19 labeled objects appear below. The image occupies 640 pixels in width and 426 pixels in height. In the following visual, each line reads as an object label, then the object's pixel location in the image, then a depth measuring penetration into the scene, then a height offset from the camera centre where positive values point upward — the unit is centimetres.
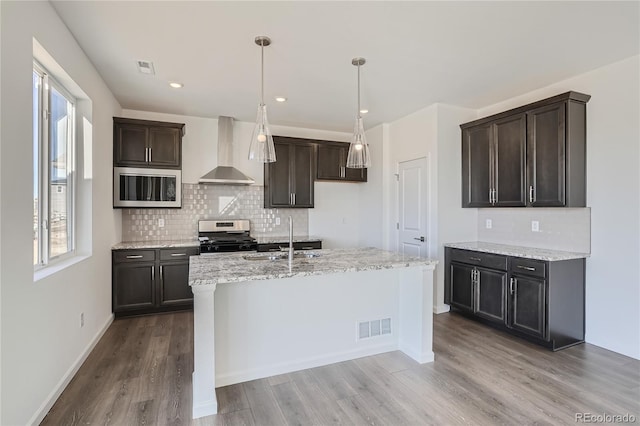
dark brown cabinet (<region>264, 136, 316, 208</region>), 503 +57
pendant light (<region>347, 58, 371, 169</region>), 291 +55
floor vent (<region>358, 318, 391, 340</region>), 300 -106
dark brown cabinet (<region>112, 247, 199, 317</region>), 400 -84
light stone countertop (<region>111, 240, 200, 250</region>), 401 -40
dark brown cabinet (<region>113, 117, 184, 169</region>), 416 +89
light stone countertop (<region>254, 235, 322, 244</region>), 475 -40
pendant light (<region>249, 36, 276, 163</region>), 256 +56
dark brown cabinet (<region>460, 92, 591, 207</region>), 323 +61
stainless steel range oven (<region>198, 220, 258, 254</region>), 437 -35
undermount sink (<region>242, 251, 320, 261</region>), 289 -39
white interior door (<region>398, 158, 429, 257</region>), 450 +7
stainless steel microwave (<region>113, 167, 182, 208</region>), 415 +32
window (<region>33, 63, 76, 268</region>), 232 +34
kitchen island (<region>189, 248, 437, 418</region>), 223 -83
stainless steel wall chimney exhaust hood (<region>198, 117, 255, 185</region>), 477 +83
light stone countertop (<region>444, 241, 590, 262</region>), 319 -42
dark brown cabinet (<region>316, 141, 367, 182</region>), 529 +79
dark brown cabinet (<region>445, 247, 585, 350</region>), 315 -86
